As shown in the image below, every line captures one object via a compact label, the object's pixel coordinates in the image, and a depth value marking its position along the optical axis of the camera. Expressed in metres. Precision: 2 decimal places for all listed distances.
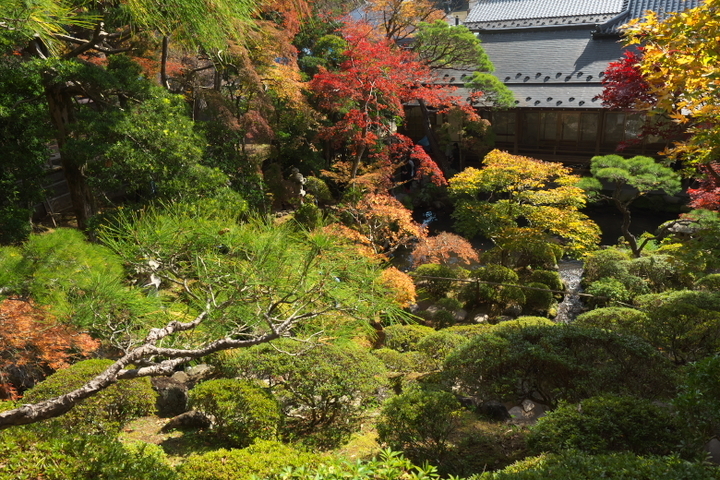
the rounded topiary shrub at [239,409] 5.16
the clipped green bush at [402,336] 7.80
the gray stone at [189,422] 6.08
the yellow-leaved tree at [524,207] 10.95
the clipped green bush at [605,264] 11.13
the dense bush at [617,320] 6.47
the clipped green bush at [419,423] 4.61
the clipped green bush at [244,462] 3.43
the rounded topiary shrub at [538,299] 11.02
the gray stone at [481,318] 10.60
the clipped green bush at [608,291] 10.38
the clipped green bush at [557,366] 4.98
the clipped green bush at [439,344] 6.61
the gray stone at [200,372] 7.50
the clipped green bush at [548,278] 11.70
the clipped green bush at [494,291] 10.98
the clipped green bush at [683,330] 5.91
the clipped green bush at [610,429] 3.79
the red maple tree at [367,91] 12.21
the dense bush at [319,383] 5.53
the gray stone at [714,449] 4.57
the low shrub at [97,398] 5.22
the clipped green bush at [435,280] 11.46
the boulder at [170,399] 6.74
